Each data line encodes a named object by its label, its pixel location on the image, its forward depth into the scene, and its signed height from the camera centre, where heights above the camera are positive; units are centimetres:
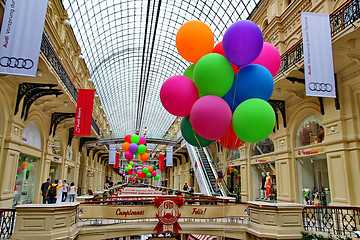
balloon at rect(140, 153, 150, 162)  1992 +159
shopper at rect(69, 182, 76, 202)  1555 -84
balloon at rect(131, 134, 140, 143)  1775 +253
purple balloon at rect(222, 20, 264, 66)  534 +277
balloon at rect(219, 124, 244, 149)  622 +93
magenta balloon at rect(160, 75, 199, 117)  584 +185
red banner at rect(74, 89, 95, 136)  1416 +337
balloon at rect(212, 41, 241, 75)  605 +290
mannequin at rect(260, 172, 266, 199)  1573 -38
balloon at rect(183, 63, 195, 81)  659 +263
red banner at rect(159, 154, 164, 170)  3554 +232
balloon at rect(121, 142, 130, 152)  1845 +213
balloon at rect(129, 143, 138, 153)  1744 +190
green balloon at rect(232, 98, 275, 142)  514 +117
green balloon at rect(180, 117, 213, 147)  655 +107
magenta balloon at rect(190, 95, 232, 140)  520 +123
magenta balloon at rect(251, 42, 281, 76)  621 +282
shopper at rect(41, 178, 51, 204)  1191 -56
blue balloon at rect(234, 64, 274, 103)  557 +203
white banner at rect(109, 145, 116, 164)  2930 +251
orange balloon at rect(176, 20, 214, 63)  610 +321
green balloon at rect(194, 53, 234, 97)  533 +209
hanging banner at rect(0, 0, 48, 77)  739 +395
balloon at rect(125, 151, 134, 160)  1983 +166
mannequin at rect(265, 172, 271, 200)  1452 -29
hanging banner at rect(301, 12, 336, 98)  842 +388
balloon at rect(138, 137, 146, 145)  1855 +255
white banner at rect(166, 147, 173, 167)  3021 +247
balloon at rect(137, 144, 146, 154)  1791 +190
